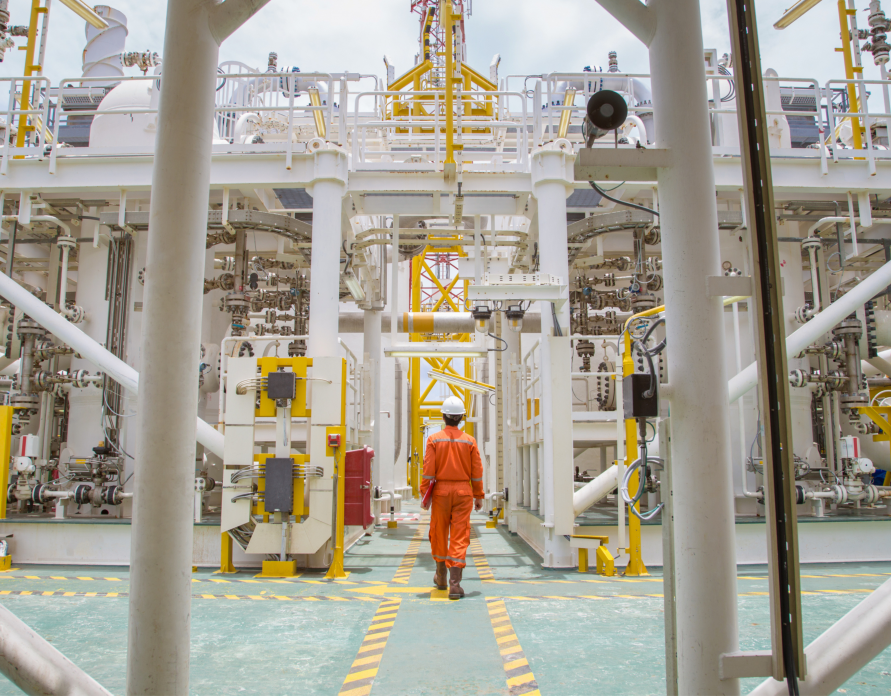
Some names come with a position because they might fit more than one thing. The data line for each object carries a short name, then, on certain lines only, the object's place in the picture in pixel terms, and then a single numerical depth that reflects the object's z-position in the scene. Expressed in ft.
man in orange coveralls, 20.04
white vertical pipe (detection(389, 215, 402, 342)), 28.30
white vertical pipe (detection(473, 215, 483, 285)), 26.39
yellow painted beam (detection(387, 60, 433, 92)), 34.98
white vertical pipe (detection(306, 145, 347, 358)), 24.91
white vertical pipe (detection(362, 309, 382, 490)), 36.58
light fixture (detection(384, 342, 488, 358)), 28.78
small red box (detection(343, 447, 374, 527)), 23.86
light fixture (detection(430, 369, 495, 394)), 35.86
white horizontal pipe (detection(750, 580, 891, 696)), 6.19
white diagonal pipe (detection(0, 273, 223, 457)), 25.32
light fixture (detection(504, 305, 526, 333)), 26.27
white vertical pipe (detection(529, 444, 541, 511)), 29.91
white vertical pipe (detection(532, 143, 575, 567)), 22.97
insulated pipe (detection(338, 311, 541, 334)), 34.09
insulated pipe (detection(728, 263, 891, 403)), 23.61
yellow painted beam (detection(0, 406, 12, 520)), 26.35
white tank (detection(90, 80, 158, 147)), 31.53
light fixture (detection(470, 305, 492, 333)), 26.51
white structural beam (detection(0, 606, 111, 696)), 5.92
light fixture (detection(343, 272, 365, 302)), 32.29
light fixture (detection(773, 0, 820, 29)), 26.50
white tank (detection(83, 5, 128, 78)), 46.39
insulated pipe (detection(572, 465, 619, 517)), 23.98
